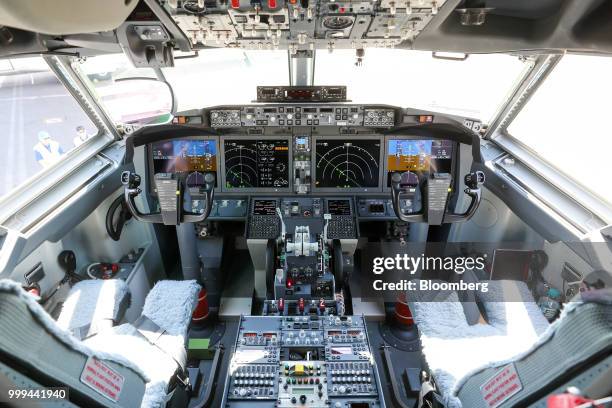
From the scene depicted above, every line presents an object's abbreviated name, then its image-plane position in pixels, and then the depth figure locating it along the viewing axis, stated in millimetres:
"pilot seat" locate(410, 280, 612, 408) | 1124
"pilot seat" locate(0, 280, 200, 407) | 1067
